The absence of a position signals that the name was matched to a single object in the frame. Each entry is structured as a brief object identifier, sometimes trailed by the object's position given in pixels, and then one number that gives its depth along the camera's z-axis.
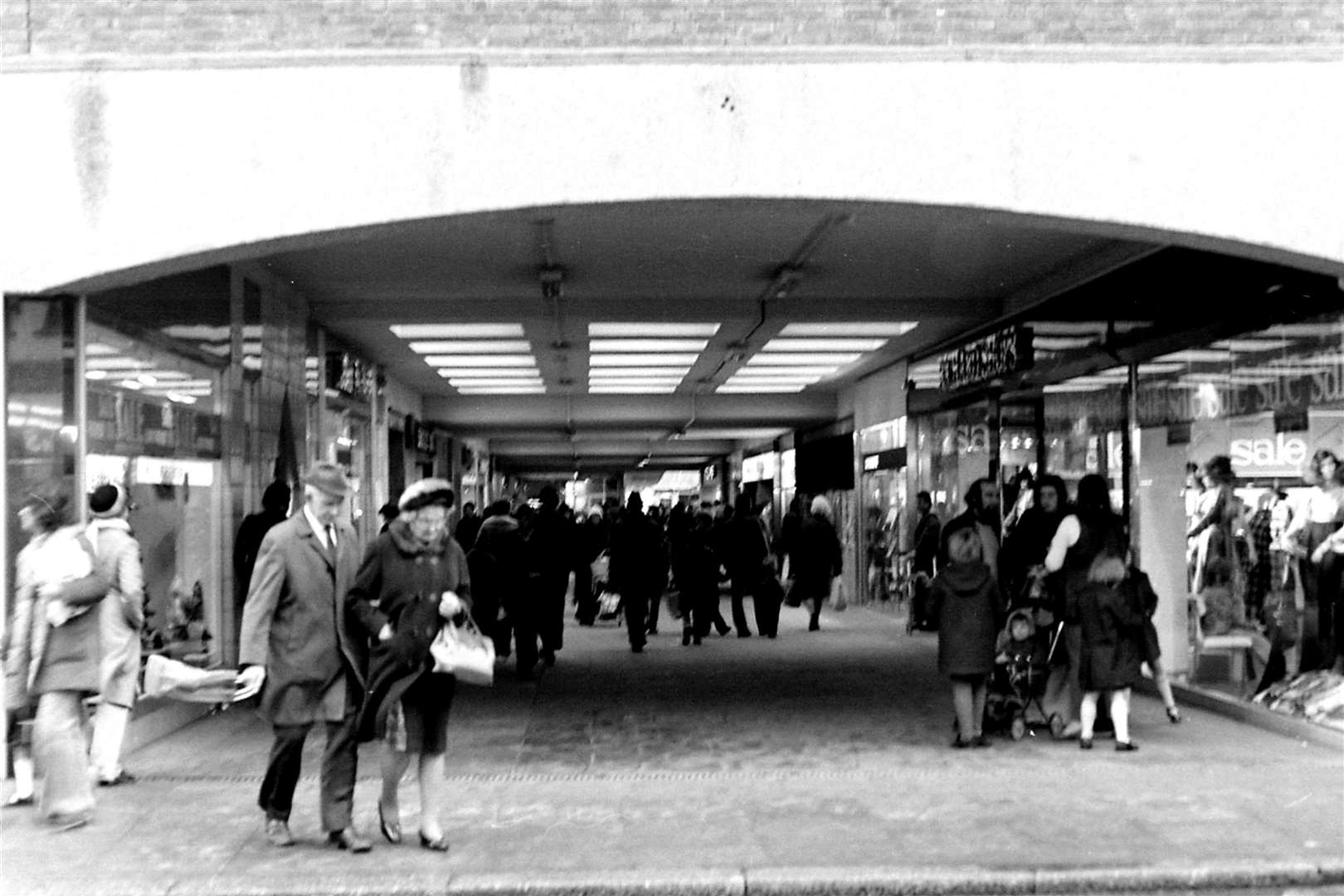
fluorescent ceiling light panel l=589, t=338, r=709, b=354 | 19.69
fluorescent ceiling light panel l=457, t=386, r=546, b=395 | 26.83
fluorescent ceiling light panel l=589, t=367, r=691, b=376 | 23.66
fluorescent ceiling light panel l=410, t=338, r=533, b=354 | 19.62
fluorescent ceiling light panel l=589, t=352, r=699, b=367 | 21.69
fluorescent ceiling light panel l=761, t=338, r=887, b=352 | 19.77
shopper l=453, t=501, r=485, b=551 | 17.09
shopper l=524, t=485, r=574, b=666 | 14.62
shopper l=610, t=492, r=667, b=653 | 16.64
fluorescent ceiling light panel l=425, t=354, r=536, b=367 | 21.52
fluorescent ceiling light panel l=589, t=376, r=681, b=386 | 25.36
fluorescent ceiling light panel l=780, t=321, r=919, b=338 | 17.77
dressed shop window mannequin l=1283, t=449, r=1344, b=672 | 10.16
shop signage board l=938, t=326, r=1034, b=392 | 15.23
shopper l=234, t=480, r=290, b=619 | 11.96
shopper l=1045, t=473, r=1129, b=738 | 10.23
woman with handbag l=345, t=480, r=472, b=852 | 7.11
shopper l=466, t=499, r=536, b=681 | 13.71
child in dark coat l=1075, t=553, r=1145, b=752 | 9.98
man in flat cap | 7.16
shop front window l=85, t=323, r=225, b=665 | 10.05
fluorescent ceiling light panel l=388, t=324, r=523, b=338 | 17.98
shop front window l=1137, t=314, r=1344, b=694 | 10.30
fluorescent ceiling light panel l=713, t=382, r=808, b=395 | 27.08
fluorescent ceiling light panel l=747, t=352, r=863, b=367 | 21.50
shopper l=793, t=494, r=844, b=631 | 19.97
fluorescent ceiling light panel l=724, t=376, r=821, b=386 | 25.28
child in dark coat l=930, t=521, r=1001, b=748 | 10.04
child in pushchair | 10.55
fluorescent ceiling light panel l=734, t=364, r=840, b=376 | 23.58
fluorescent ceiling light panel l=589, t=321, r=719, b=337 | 17.94
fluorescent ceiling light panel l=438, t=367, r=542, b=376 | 23.36
